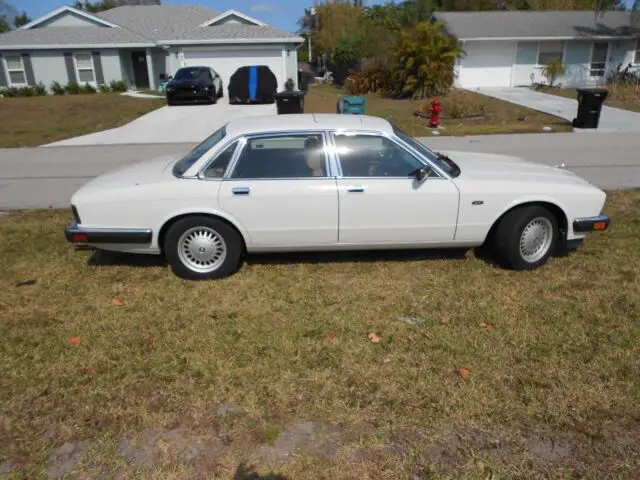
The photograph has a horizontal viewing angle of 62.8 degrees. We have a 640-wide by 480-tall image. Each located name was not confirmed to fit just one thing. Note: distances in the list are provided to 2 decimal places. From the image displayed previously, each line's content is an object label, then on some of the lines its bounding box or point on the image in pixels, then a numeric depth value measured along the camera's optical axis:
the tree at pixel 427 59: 20.39
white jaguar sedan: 4.66
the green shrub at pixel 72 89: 26.69
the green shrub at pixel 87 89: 26.98
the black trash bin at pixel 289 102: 14.38
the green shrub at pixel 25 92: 26.55
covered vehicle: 20.58
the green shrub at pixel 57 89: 26.58
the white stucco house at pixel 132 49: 24.19
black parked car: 20.36
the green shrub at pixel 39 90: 26.70
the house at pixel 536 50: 26.92
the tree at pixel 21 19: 70.75
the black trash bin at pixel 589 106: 13.18
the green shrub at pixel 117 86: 27.53
